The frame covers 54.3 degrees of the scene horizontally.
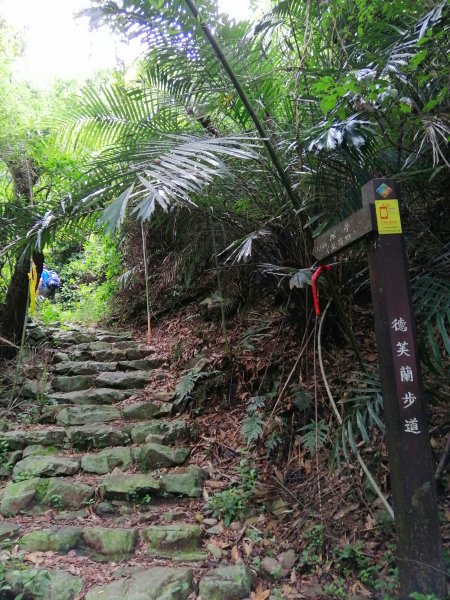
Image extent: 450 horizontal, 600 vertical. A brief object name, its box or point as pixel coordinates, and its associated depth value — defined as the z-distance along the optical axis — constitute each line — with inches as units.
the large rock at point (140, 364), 225.8
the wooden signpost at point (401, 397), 85.2
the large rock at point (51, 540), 111.3
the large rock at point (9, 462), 146.8
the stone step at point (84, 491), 130.4
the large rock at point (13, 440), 157.4
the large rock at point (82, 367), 218.4
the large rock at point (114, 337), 266.4
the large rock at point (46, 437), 161.8
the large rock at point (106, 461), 147.7
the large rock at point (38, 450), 155.5
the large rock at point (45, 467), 142.9
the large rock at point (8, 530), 113.4
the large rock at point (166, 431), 162.3
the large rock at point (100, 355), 237.6
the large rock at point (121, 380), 207.3
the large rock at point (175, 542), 111.8
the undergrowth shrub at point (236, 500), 125.6
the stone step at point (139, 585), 94.7
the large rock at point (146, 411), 179.6
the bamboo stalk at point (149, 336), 251.1
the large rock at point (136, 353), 238.5
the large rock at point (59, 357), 231.3
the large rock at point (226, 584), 96.7
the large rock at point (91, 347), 245.6
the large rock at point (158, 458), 148.6
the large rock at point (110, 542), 111.6
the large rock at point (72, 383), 207.0
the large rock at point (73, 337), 253.9
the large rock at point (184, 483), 136.0
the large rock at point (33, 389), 194.3
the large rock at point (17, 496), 127.6
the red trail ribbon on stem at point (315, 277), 108.7
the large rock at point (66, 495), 131.6
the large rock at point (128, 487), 133.5
